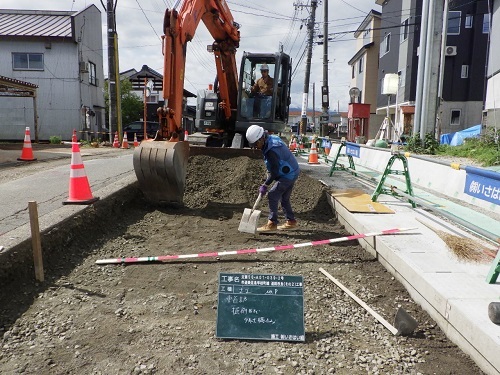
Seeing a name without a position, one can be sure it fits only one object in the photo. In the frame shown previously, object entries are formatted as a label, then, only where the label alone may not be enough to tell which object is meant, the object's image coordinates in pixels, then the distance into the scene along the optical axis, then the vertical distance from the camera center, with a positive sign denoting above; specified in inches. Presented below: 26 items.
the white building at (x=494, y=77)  619.2 +93.9
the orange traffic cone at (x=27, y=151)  453.7 -28.6
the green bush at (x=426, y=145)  505.2 -12.9
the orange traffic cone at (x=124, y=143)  741.9 -27.8
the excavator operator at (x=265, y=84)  365.1 +42.6
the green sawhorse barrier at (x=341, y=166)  371.6 -32.0
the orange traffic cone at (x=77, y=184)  213.2 -30.2
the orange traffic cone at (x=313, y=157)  490.3 -30.2
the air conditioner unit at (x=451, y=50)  910.4 +191.1
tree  1280.8 +76.8
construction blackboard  108.0 -48.3
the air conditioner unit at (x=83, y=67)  902.2 +135.0
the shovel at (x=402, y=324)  109.7 -51.9
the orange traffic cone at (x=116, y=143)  762.8 -29.0
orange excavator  229.3 +23.2
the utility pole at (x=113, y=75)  714.2 +97.5
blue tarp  655.1 +0.8
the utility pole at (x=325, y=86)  849.5 +97.7
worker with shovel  204.5 -22.1
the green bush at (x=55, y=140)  779.3 -26.5
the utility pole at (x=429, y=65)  470.6 +84.2
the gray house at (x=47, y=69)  878.4 +125.2
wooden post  136.4 -39.5
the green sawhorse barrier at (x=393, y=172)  242.2 -26.0
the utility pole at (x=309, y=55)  968.8 +188.4
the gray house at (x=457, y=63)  906.7 +166.7
